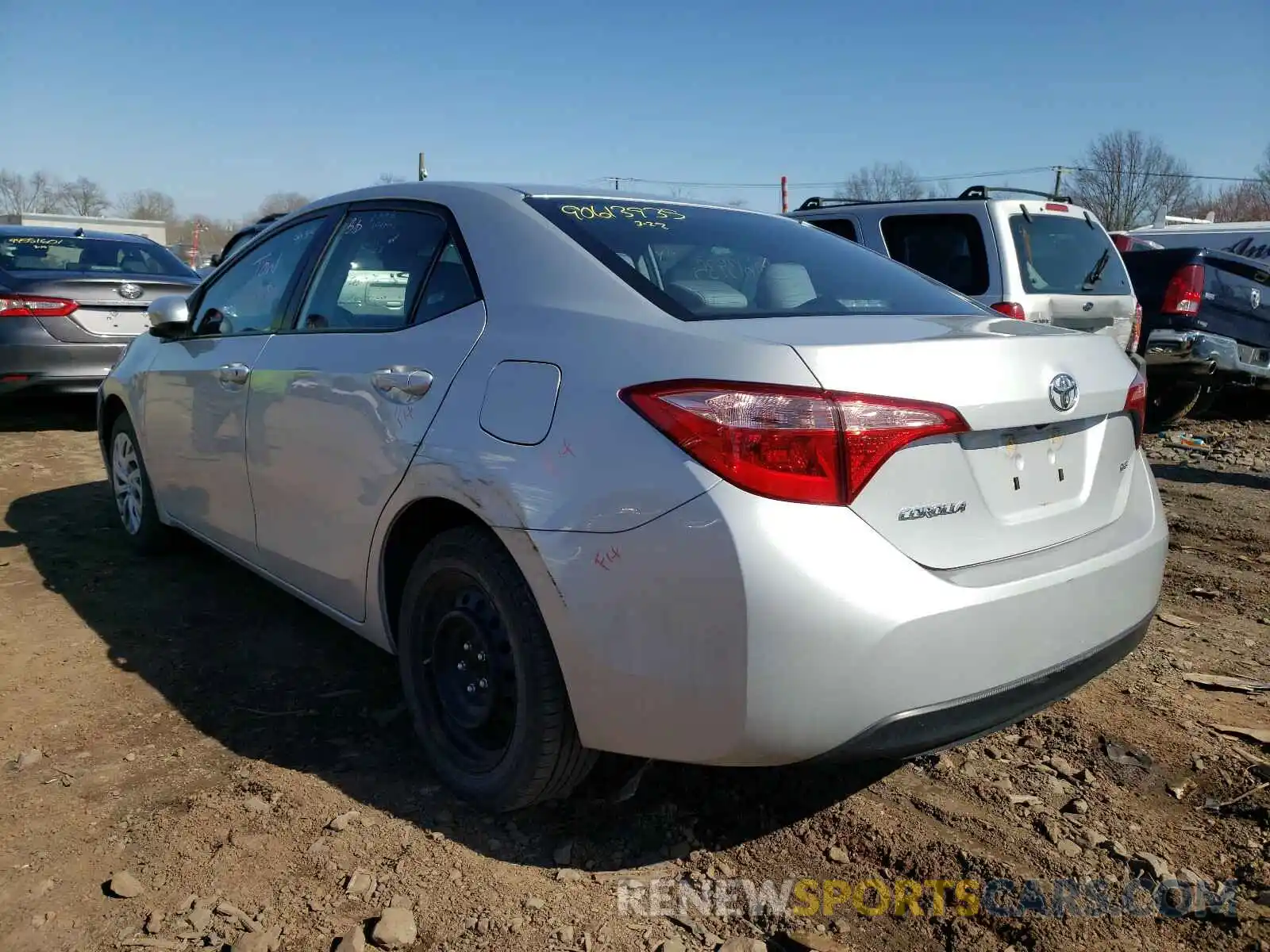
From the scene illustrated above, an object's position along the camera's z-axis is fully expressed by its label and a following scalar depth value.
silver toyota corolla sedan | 1.96
